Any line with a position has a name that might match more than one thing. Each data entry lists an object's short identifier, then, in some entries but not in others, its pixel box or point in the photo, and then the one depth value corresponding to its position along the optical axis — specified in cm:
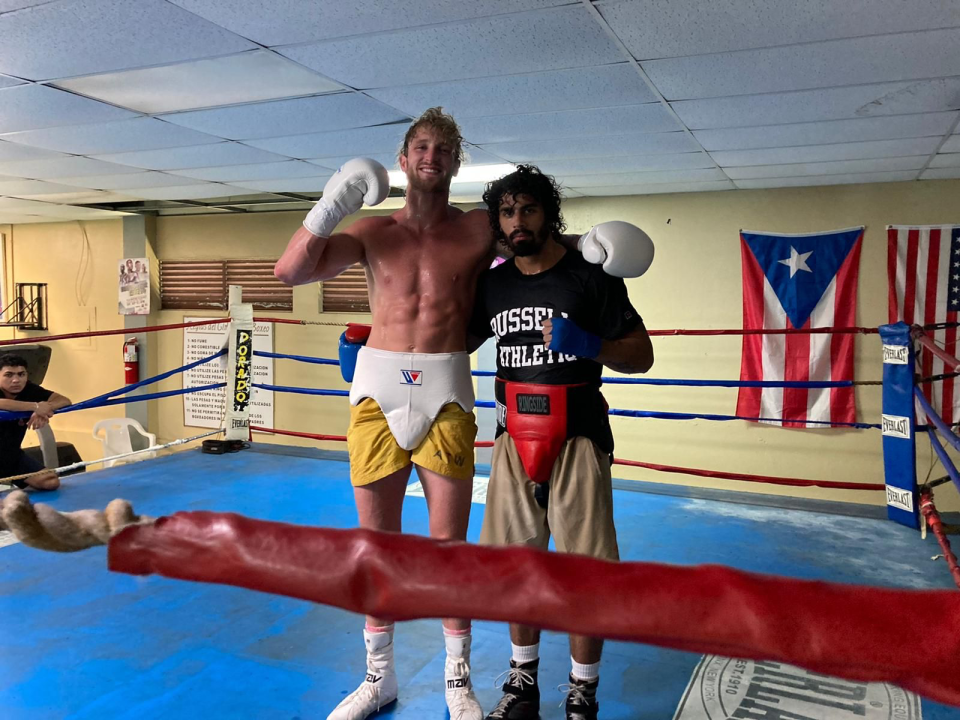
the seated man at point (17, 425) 342
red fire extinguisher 657
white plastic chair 606
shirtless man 162
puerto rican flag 428
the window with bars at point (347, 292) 573
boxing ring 171
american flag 405
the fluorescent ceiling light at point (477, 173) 409
